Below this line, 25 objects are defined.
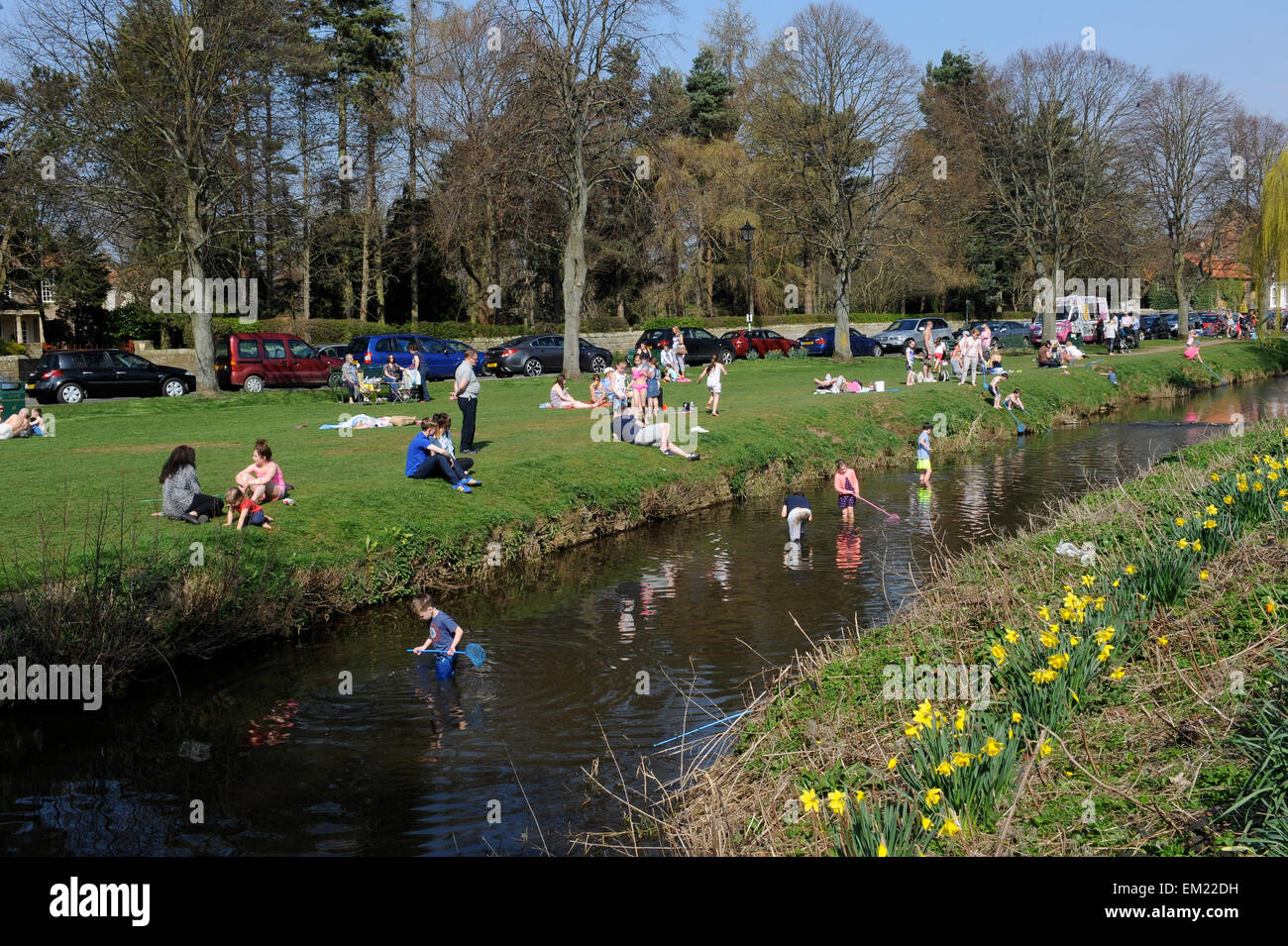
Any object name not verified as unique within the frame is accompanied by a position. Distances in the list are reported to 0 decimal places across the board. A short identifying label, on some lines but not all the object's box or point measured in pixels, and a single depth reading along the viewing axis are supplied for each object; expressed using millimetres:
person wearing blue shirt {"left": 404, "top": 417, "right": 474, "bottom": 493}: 17719
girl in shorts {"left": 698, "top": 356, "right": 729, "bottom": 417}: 27125
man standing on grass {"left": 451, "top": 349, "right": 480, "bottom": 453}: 20797
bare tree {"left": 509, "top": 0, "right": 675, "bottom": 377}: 34969
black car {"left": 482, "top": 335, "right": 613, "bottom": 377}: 42438
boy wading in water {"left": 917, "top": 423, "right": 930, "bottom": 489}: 24453
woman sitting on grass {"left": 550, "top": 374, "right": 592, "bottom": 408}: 29188
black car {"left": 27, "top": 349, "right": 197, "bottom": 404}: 32312
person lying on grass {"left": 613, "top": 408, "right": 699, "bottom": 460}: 22859
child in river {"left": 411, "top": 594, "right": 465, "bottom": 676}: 11977
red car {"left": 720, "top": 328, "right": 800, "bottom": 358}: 49281
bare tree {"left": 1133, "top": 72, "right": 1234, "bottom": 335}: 59281
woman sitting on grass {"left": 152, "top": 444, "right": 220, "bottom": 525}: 14508
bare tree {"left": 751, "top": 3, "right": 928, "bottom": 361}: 43000
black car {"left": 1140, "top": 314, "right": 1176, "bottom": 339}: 69125
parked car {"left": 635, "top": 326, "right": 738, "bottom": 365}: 46656
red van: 34844
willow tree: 32344
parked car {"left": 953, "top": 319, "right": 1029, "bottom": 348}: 53344
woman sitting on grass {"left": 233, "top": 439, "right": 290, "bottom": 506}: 15156
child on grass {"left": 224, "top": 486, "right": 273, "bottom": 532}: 14531
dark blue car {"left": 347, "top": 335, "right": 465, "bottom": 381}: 36906
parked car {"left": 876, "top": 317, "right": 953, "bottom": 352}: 53156
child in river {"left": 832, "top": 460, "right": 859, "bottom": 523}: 20328
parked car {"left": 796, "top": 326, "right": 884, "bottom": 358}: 49869
